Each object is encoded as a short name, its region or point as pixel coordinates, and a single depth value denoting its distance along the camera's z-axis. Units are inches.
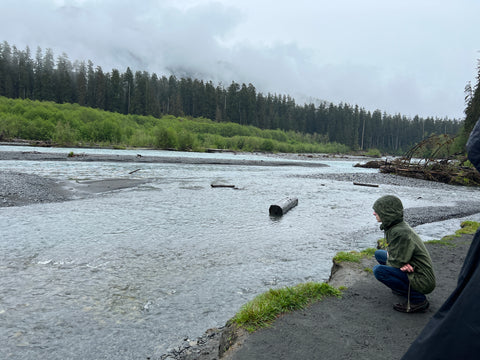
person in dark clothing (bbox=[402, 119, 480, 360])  70.0
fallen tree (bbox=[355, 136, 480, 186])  1179.9
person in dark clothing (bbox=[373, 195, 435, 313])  184.2
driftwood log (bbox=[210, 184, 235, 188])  859.4
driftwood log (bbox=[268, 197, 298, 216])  552.1
